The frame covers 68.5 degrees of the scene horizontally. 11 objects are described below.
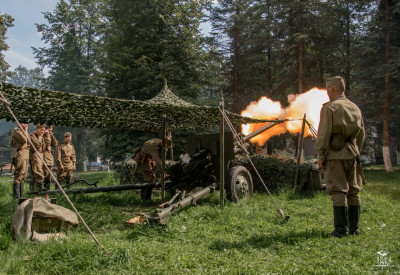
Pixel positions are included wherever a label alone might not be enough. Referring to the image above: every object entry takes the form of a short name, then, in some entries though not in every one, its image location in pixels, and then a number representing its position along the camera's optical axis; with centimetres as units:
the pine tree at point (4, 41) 2227
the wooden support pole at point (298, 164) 823
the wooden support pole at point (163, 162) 659
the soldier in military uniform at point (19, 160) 806
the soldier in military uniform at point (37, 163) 863
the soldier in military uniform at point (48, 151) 961
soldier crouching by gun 829
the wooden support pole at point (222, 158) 627
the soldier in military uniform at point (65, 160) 1014
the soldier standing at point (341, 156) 420
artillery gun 710
